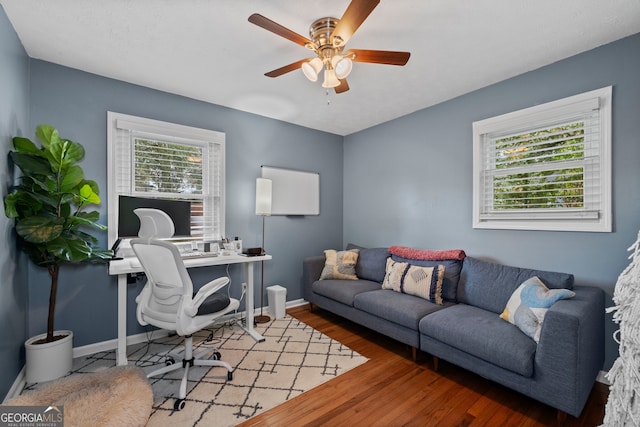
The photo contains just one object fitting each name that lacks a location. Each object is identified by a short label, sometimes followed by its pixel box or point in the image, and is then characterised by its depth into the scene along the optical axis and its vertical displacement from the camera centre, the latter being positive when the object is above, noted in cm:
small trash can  346 -108
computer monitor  263 +0
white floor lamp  338 +19
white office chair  192 -61
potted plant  200 -2
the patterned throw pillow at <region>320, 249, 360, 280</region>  362 -67
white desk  226 -48
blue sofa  166 -85
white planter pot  207 -110
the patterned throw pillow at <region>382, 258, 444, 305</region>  273 -68
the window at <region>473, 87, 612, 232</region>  221 +43
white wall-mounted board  382 +32
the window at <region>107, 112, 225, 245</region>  272 +49
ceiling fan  176 +106
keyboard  277 -42
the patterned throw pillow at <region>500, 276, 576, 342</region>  189 -63
